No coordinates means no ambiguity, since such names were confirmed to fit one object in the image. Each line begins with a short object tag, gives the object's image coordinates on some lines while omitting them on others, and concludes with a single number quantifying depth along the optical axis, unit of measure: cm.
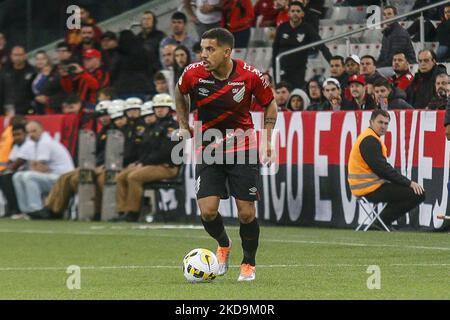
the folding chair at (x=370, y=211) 1959
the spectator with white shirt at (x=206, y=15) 2584
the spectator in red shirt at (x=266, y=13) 2525
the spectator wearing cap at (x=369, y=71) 2062
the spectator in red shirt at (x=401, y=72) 2025
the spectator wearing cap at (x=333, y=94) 2117
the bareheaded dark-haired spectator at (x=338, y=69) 2142
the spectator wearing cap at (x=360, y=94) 2055
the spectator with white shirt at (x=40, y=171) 2566
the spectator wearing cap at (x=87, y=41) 2803
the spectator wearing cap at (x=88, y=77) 2689
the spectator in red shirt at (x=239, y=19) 2545
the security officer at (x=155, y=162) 2328
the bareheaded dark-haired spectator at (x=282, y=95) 2225
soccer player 1273
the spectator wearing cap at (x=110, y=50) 2681
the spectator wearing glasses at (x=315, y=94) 2170
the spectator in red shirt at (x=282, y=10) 2464
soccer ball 1249
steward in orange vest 1908
